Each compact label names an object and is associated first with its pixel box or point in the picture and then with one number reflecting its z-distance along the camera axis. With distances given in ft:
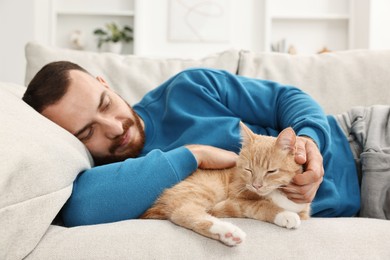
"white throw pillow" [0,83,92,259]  2.88
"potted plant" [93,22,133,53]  12.46
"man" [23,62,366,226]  3.71
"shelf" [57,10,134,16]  12.40
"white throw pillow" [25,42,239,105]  6.30
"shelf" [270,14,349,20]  12.48
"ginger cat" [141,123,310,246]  3.47
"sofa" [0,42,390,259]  2.96
